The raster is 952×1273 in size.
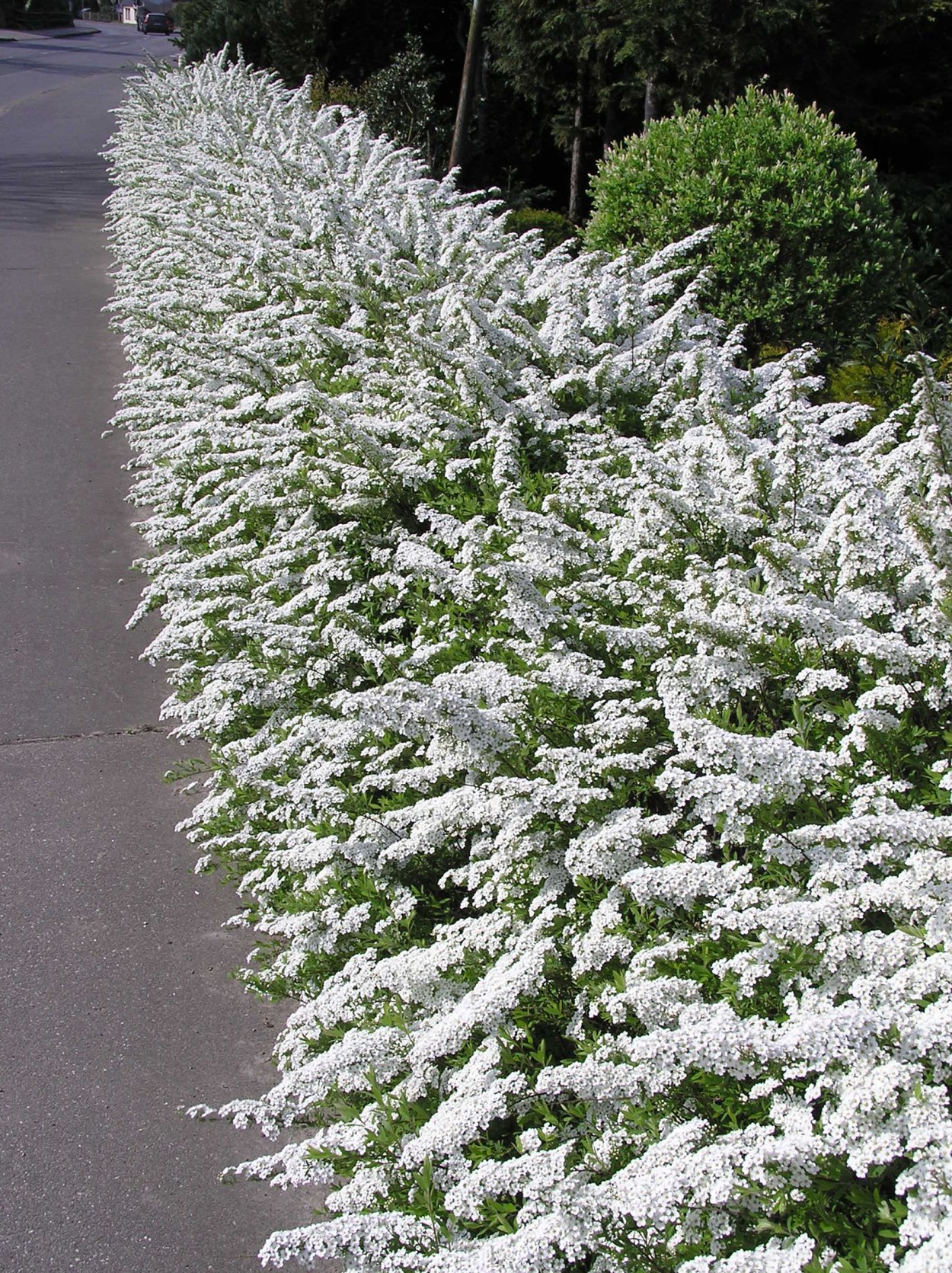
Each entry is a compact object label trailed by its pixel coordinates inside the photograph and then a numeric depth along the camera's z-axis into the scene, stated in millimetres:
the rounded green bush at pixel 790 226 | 6508
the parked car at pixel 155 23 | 66438
